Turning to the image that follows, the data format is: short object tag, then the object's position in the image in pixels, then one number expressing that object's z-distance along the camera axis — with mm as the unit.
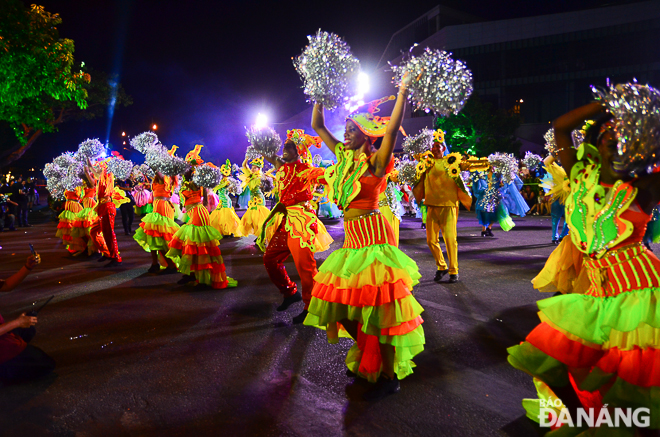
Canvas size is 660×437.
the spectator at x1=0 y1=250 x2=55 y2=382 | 3396
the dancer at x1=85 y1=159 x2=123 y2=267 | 8836
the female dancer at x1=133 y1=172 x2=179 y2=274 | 7755
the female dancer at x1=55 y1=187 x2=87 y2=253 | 10375
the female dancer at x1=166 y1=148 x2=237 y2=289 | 6754
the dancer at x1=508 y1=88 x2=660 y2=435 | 2125
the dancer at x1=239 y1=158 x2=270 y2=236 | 11047
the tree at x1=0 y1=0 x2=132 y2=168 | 9969
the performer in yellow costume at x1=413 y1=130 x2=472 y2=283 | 7043
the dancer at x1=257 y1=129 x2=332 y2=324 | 4973
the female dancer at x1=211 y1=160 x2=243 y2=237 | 13039
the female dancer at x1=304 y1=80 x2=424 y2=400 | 3082
